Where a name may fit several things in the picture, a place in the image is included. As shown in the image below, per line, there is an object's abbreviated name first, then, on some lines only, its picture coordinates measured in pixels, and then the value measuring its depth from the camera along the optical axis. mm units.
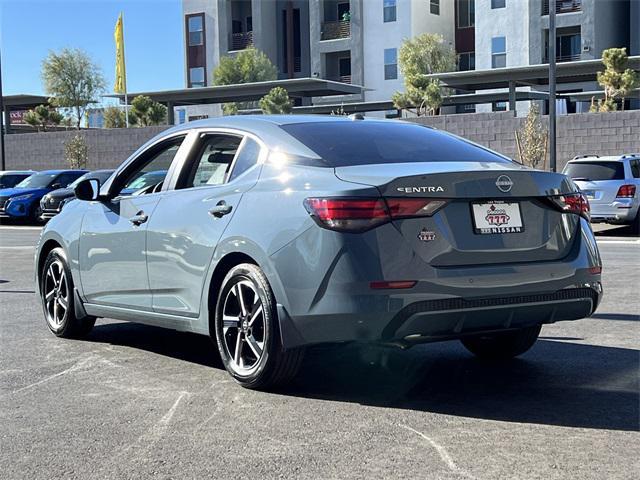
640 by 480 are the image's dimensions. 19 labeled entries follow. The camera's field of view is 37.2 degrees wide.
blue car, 26781
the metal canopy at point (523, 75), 38750
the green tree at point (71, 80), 64812
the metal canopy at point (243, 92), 41844
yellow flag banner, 50253
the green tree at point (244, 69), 58625
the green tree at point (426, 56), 52750
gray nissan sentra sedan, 4914
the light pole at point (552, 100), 25922
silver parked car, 19062
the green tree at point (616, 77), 34688
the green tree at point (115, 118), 67406
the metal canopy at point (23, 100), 52906
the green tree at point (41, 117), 51750
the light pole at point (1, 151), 37250
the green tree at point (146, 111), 42719
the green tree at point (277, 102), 40469
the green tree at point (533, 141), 28328
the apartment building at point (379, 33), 50531
